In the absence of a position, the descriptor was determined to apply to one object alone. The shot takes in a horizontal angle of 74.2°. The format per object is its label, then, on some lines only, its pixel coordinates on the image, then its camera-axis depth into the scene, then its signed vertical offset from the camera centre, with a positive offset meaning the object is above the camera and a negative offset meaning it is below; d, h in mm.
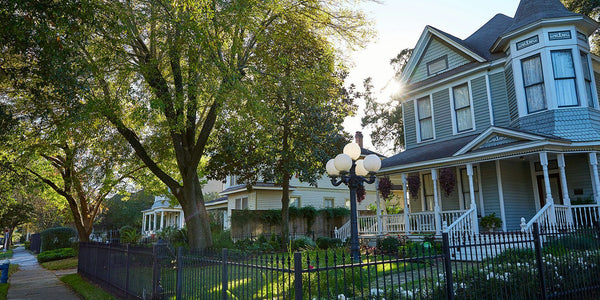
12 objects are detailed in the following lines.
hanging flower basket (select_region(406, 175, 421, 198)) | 16797 +1348
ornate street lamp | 9930 +1286
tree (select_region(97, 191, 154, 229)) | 59441 +1821
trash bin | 13109 -1424
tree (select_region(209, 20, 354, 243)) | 15438 +4631
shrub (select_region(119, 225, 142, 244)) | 24933 -771
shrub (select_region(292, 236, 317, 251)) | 18047 -1087
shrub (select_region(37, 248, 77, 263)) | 23125 -1624
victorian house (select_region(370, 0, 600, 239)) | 13039 +3271
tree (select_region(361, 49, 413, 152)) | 30812 +7880
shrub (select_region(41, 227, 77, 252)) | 28281 -794
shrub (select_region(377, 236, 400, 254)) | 14266 -866
